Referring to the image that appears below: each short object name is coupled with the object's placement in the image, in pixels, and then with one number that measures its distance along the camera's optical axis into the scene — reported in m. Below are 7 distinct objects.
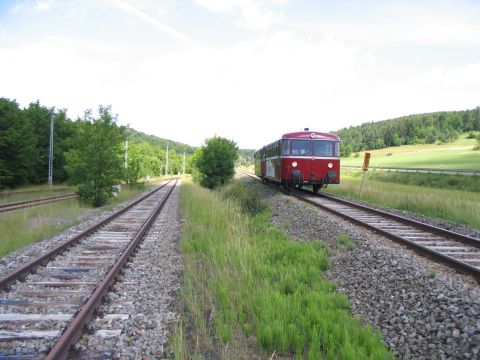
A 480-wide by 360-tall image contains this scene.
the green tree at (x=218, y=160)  29.91
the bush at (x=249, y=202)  14.70
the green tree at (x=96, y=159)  19.00
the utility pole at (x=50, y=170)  33.97
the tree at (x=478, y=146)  74.75
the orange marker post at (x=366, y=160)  18.74
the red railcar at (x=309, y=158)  17.91
